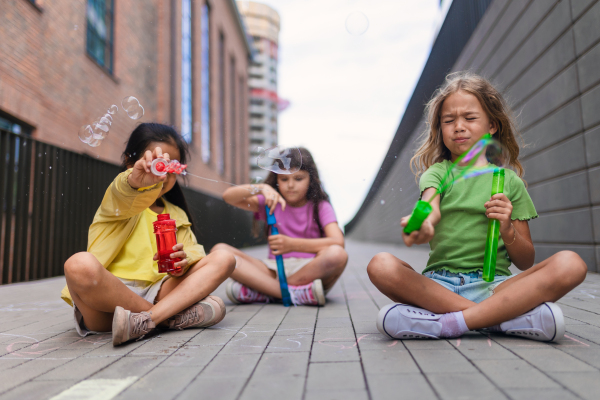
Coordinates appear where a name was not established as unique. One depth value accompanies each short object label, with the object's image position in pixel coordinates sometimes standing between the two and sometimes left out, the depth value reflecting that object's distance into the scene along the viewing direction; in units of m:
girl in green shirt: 1.56
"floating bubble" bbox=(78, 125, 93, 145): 2.17
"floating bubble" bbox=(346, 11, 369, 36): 2.66
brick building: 5.48
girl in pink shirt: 2.58
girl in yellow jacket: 1.69
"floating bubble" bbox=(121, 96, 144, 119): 2.28
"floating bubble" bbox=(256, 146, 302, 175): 2.49
